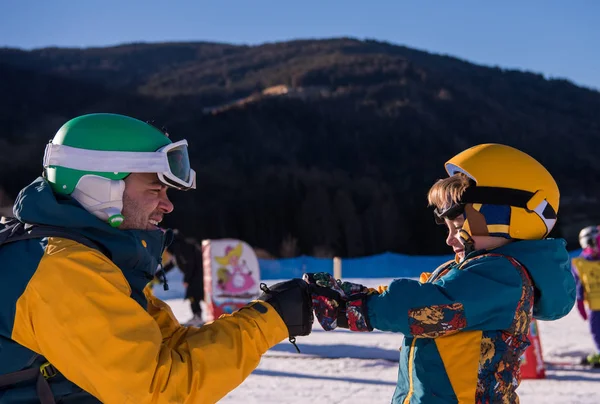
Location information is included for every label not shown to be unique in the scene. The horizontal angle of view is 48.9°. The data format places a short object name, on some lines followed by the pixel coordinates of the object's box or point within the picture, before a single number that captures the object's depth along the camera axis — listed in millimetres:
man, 1598
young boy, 2266
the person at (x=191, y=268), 10805
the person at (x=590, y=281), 7305
